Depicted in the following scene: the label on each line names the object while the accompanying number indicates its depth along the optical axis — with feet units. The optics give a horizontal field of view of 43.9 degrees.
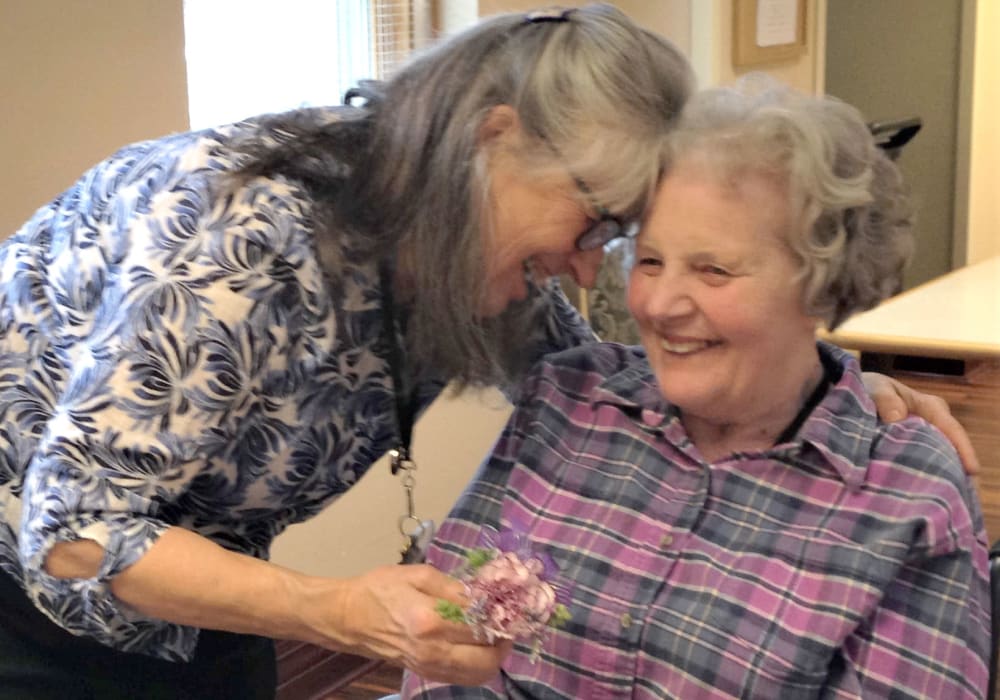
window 9.04
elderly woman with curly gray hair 4.50
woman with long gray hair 3.88
